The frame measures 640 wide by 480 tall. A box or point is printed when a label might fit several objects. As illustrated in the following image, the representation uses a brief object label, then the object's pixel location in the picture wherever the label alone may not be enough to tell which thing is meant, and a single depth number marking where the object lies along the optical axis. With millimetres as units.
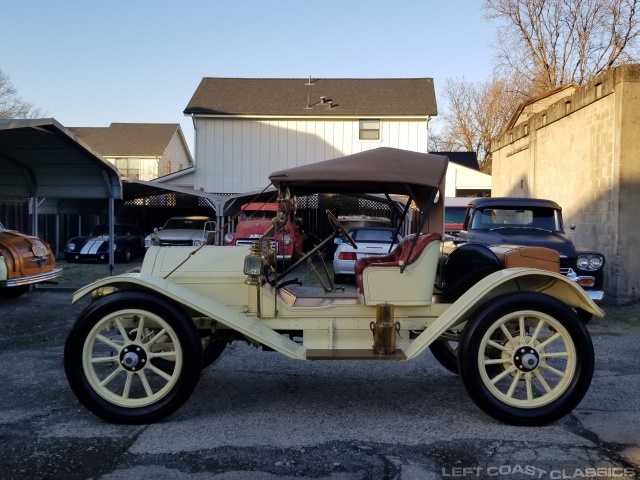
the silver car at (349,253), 12820
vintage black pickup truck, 8812
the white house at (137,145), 38000
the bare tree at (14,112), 41844
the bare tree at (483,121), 41156
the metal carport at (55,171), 10688
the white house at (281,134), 23234
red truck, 15653
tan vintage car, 8969
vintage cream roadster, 4277
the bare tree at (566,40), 31500
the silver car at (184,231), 17641
